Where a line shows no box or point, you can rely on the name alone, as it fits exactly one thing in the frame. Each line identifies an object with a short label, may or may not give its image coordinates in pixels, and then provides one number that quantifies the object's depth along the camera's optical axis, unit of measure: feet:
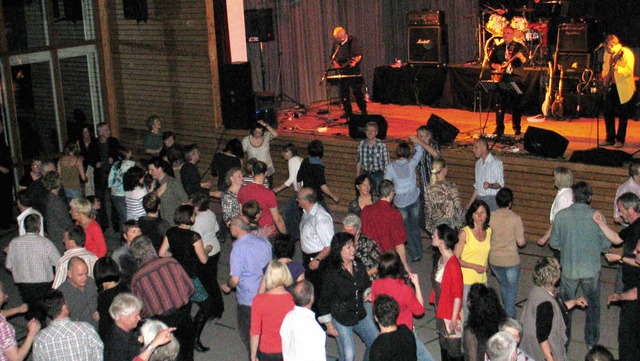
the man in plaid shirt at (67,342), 18.83
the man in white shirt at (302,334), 18.30
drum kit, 47.21
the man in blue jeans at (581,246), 23.48
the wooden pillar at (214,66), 42.70
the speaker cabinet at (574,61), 44.60
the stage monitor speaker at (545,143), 34.68
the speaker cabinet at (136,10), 44.39
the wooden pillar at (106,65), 47.06
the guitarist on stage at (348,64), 45.91
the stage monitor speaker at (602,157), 32.58
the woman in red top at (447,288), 20.93
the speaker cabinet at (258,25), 45.32
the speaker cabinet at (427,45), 51.25
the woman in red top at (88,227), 26.14
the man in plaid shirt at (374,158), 32.99
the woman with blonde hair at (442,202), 27.66
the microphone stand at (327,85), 46.37
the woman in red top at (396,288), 19.92
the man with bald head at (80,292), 21.93
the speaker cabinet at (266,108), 43.57
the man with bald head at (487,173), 29.55
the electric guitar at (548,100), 45.11
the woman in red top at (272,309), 19.62
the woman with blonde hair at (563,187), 25.82
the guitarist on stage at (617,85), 36.68
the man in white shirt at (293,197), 30.58
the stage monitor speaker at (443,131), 38.42
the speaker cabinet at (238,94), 42.91
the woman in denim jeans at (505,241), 24.07
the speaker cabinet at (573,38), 44.68
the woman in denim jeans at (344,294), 21.09
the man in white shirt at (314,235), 24.23
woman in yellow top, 22.84
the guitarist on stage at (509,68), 40.78
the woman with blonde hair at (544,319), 19.76
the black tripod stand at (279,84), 50.80
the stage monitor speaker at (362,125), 40.01
